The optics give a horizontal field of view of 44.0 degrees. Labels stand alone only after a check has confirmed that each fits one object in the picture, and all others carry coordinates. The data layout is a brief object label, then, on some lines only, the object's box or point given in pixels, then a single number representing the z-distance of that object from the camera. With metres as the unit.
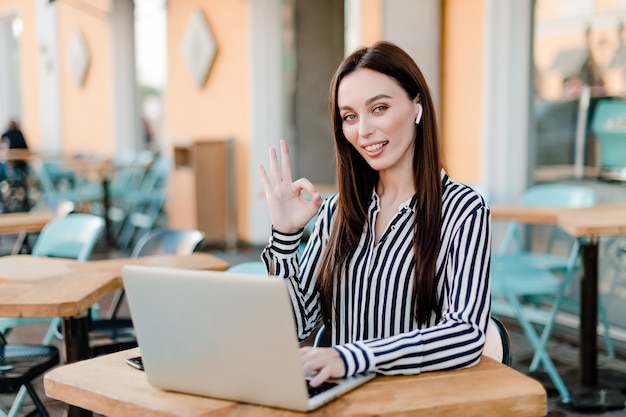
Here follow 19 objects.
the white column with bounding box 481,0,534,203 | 5.04
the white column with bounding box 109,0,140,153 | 11.02
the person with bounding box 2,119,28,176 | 11.88
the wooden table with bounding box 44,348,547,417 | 1.34
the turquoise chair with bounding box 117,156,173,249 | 8.91
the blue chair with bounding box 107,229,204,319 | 3.51
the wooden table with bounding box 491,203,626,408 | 3.39
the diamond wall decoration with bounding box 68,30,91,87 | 11.91
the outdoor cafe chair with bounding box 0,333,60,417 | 2.65
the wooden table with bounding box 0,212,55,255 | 4.08
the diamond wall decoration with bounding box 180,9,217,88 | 8.65
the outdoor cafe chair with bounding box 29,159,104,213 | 9.00
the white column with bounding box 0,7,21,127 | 14.68
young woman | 1.63
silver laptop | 1.22
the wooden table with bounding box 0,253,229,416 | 2.38
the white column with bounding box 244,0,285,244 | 7.93
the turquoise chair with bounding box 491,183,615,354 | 4.11
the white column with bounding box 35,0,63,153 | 12.90
